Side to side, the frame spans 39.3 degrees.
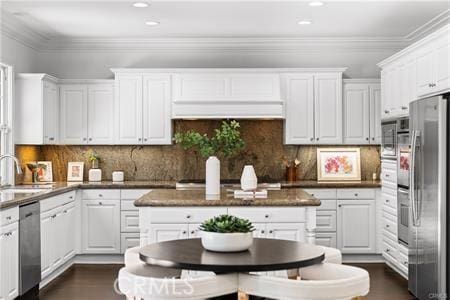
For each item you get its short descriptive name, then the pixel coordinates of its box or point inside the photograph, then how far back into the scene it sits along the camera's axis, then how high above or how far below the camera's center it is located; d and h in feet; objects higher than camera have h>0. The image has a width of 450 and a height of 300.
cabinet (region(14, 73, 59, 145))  23.29 +1.46
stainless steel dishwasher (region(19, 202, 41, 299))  17.10 -2.91
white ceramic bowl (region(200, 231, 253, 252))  11.70 -1.76
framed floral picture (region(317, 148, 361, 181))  25.55 -0.70
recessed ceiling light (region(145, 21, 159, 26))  22.65 +4.50
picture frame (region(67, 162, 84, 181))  25.67 -0.97
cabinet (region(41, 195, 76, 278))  19.66 -2.98
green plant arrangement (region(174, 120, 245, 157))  17.39 +0.14
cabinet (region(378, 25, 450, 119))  16.89 +2.25
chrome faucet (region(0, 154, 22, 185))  18.41 -0.38
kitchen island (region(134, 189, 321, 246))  16.80 -1.83
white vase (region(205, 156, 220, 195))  17.97 -0.84
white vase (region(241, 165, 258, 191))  17.93 -0.91
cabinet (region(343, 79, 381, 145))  25.05 +1.43
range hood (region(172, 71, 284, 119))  24.61 +2.00
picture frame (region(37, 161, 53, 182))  24.67 -0.95
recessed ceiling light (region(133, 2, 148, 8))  19.65 +4.49
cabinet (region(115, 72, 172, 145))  24.98 +1.63
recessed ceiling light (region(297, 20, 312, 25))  22.50 +4.49
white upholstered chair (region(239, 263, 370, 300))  10.40 -2.35
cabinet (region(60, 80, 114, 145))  25.21 +1.45
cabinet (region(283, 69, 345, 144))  24.98 +1.63
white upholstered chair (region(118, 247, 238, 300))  10.32 -2.33
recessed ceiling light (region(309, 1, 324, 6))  19.56 +4.49
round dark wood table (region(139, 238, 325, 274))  10.68 -1.98
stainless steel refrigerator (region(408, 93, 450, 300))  15.49 -1.31
